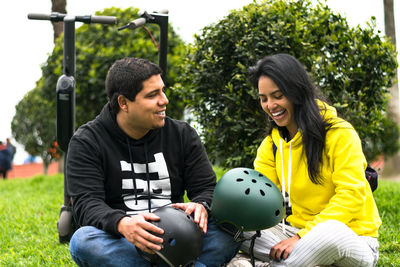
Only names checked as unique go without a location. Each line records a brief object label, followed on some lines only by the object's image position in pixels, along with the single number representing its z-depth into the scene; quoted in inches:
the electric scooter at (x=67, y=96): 175.9
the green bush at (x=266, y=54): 208.5
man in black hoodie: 118.7
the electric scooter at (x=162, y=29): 185.8
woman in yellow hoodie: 117.0
